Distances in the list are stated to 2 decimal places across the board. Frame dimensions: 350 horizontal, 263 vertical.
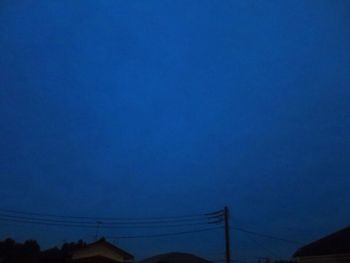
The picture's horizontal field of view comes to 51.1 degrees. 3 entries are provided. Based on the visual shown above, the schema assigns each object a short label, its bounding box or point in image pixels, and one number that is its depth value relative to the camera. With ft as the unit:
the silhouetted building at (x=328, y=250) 70.46
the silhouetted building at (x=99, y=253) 125.90
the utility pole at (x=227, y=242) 90.68
